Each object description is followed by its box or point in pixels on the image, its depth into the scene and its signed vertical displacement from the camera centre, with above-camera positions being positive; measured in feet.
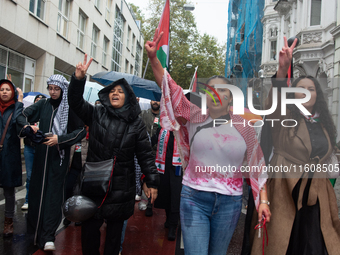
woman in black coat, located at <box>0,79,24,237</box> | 12.89 -1.20
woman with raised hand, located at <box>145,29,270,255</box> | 7.37 -0.75
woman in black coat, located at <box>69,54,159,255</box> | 9.42 -0.52
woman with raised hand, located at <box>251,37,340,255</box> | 7.79 -1.04
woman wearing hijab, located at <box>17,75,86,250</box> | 12.00 -1.39
